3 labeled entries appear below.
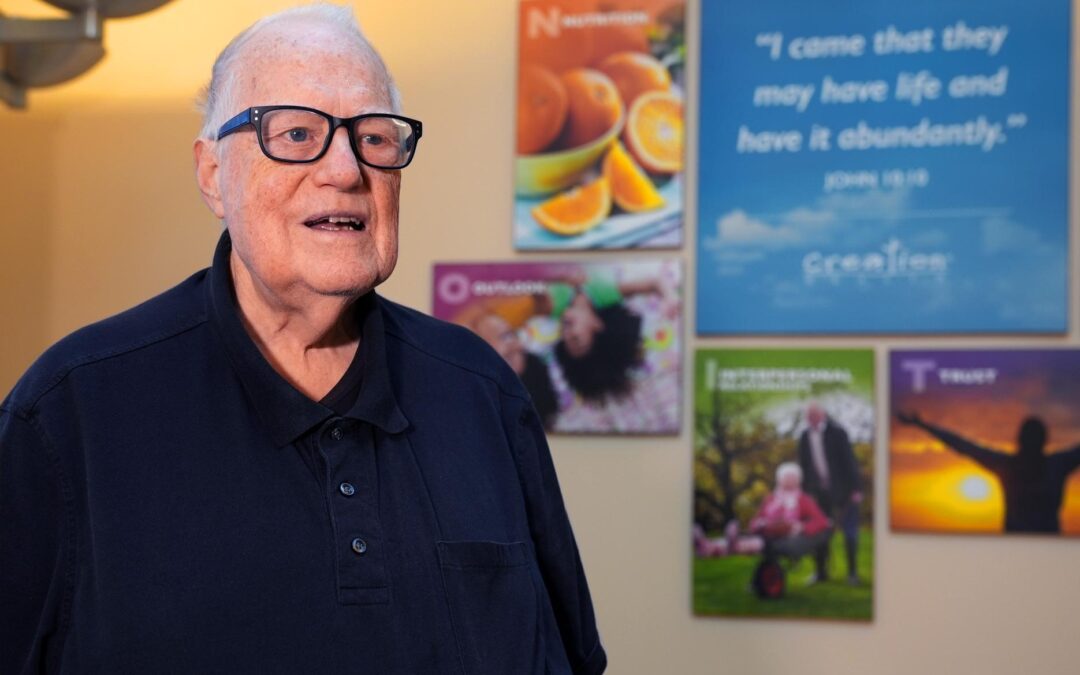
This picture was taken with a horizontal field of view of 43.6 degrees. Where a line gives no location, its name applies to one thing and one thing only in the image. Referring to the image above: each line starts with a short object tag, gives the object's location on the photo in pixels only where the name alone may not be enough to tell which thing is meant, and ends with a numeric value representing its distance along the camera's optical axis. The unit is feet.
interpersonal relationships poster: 6.91
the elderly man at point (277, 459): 2.98
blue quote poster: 6.80
